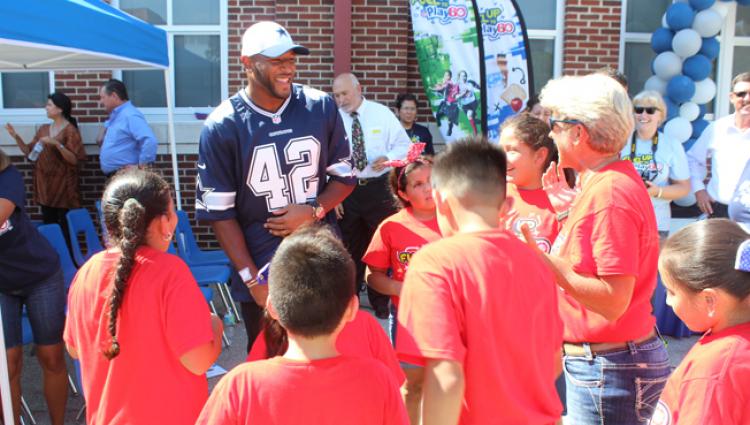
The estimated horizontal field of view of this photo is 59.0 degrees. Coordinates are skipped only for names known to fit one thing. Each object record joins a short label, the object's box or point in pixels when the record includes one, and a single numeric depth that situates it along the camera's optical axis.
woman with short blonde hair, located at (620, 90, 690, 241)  4.99
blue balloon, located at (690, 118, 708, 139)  7.04
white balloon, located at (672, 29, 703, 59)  6.74
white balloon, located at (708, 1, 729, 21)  6.96
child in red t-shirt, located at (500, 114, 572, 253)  2.84
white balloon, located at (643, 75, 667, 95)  7.03
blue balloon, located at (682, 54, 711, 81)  6.78
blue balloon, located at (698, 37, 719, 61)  6.90
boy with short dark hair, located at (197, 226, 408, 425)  1.59
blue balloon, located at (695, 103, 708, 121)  7.05
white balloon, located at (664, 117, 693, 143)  6.73
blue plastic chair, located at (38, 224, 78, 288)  4.62
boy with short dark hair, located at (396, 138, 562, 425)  1.59
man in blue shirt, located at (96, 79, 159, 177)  6.62
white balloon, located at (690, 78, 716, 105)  6.89
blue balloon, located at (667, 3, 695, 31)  6.79
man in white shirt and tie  5.82
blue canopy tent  3.12
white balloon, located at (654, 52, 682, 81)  6.84
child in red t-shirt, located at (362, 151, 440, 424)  3.20
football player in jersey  2.69
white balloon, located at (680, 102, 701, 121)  6.86
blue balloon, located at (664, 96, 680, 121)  6.91
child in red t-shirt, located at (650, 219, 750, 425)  1.55
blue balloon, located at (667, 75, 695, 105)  6.73
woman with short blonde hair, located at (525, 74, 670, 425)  1.95
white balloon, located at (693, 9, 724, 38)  6.77
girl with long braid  2.04
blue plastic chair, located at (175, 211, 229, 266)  5.93
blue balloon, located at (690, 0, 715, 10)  6.81
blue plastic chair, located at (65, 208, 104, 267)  5.25
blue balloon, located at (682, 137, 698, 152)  6.99
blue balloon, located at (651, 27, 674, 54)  6.96
